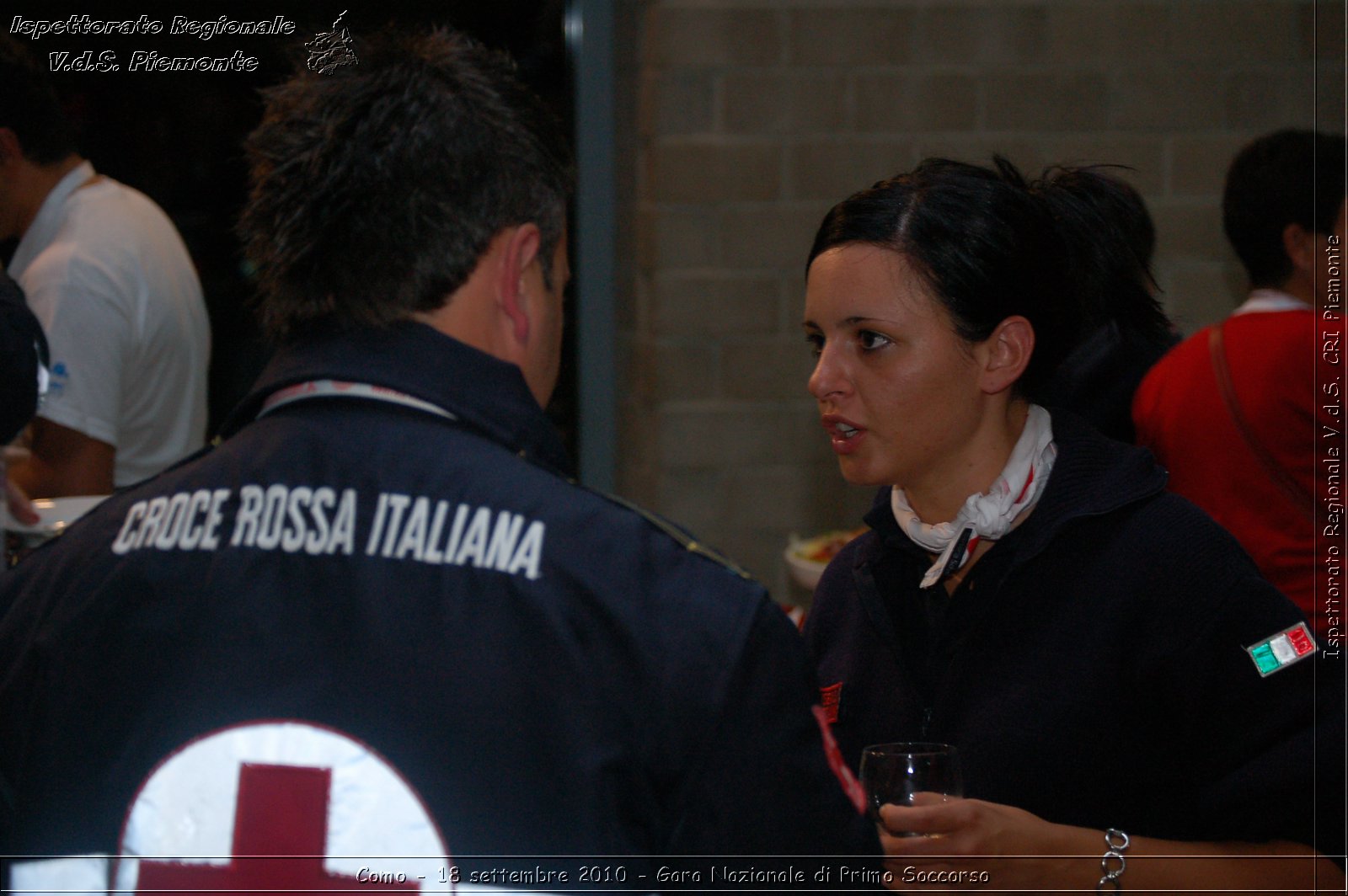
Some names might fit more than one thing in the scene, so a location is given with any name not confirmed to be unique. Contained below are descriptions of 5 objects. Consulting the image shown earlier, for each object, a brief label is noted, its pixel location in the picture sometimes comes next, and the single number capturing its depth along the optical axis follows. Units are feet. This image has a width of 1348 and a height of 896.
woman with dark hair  15.62
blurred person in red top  17.84
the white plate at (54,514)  17.40
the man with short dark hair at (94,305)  19.73
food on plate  22.22
